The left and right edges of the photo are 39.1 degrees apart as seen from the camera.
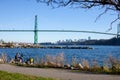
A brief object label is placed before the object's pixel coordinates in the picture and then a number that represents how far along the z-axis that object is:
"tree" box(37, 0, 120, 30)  4.13
